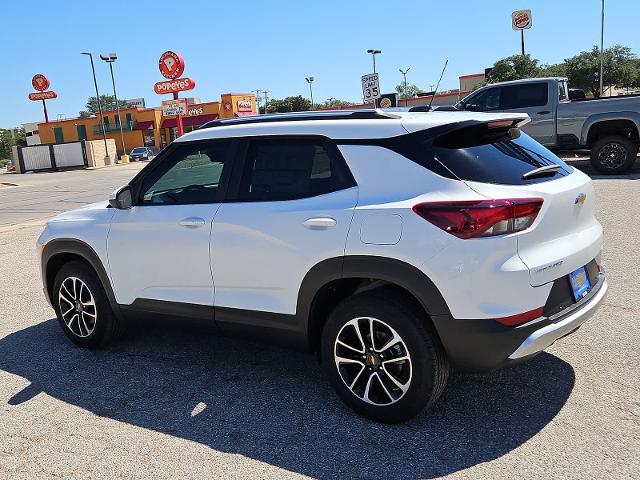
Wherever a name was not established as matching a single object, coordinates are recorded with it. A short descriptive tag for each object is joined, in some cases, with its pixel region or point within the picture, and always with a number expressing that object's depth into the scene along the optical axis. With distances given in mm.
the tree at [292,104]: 78538
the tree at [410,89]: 125712
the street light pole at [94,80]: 53125
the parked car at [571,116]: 12586
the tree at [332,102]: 108981
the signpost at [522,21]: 42812
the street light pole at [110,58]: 50781
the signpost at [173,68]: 39406
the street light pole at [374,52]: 39344
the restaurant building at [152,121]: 74250
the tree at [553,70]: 46531
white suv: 3035
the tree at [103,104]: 142025
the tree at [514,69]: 43969
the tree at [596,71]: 53031
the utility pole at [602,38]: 39828
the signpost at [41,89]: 65312
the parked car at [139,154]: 57897
